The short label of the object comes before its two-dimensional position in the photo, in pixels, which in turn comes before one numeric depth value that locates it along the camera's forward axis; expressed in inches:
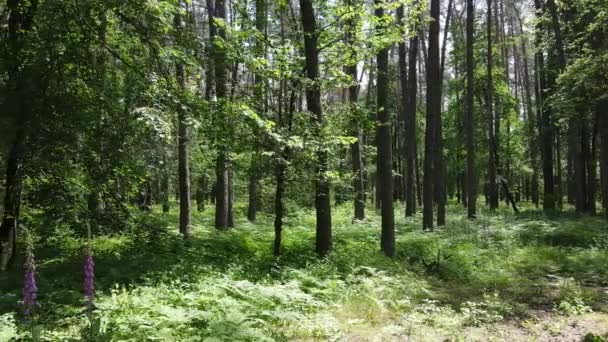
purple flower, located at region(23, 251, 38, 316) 125.7
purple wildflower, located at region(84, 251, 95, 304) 132.0
